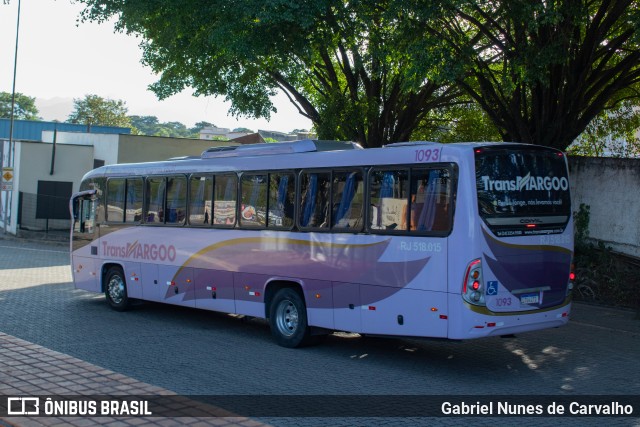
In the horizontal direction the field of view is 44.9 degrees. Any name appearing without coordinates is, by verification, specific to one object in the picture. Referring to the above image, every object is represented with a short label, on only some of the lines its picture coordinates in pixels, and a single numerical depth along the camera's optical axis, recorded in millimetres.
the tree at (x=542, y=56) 15539
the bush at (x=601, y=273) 17203
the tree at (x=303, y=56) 16453
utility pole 42469
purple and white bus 9859
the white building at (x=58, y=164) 40750
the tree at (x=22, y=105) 128875
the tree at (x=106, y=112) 99812
